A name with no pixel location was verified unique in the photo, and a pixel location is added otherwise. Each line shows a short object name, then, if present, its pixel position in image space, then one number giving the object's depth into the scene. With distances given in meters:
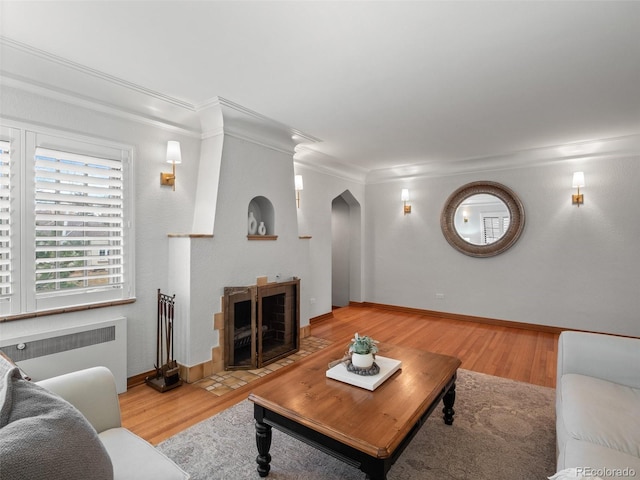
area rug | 1.88
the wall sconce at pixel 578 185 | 4.40
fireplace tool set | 2.93
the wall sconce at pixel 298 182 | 4.58
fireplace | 3.35
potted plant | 2.06
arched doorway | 6.36
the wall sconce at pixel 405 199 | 5.84
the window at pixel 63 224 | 2.34
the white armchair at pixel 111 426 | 1.25
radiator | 2.34
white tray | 1.93
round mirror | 4.95
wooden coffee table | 1.47
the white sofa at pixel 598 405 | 1.34
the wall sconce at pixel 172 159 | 3.10
